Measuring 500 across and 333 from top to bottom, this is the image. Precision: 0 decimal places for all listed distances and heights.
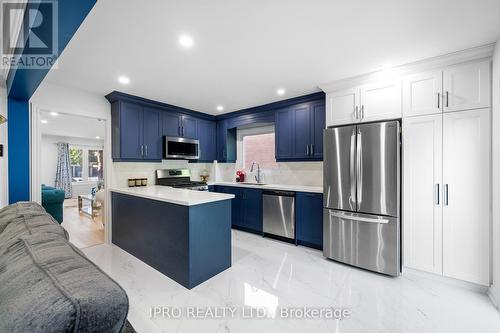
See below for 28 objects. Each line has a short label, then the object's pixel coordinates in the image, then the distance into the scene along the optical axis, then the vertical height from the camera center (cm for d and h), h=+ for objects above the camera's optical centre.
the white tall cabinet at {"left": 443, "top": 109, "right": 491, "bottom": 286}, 216 -32
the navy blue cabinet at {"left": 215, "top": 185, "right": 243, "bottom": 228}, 425 -81
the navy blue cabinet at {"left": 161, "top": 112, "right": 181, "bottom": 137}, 405 +78
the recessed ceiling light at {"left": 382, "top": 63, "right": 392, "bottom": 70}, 252 +113
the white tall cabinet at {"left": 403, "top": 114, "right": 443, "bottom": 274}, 238 -32
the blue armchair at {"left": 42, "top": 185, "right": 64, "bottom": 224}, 409 -68
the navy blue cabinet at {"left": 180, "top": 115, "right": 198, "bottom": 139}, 436 +78
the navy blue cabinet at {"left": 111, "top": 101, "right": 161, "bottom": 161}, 347 +55
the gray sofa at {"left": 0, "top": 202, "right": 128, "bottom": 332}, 45 -29
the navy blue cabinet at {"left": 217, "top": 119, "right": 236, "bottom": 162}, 487 +51
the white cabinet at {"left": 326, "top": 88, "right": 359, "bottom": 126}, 290 +79
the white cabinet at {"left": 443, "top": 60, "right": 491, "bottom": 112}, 216 +79
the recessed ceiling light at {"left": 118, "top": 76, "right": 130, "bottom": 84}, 282 +113
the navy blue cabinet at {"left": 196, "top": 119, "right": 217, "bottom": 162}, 472 +58
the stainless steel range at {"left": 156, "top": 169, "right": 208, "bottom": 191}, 422 -29
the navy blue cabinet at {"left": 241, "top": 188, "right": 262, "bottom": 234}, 394 -82
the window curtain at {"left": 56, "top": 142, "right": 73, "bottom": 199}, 788 -18
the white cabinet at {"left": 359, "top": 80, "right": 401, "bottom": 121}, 261 +78
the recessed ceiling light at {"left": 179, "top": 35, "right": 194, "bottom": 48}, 197 +114
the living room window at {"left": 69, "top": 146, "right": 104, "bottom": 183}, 840 +10
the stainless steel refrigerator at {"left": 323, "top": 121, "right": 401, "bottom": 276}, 250 -38
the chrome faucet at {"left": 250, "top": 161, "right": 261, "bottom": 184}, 458 -27
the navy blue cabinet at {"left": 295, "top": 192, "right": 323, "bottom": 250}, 324 -82
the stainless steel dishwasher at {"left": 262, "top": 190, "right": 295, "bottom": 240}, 352 -80
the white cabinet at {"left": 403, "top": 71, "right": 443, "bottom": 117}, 238 +79
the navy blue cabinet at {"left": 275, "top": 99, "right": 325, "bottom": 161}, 345 +56
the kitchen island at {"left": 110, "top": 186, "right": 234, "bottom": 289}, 230 -78
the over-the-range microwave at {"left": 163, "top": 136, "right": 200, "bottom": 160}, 401 +33
